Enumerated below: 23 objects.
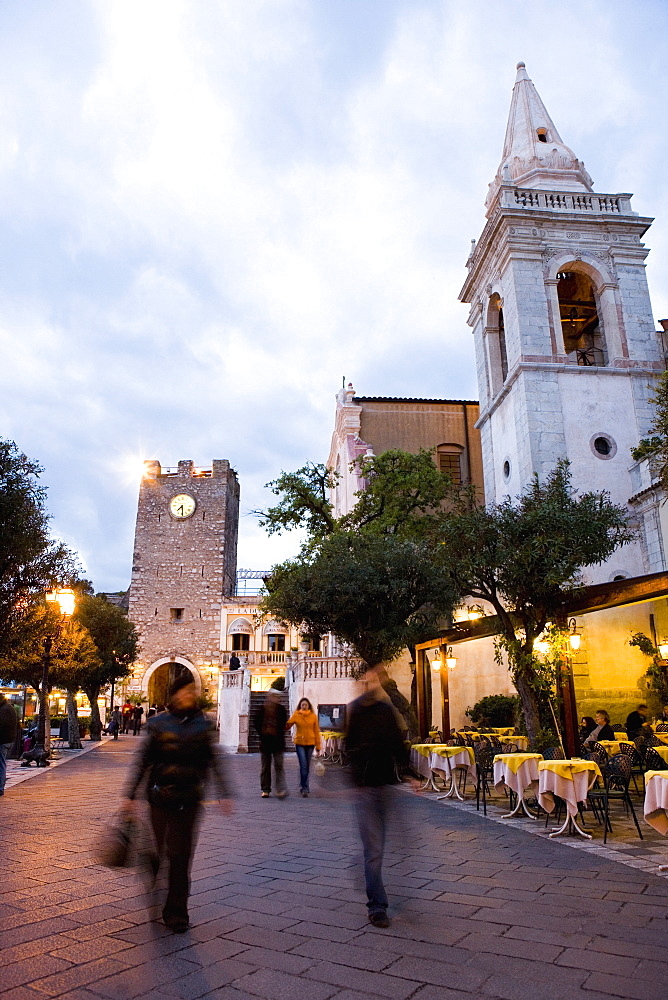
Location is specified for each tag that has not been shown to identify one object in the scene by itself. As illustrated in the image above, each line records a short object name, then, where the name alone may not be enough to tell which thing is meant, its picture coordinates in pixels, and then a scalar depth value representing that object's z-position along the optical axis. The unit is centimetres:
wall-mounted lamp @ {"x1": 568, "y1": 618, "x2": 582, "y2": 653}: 1167
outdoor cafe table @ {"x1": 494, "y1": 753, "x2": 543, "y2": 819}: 903
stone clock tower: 4072
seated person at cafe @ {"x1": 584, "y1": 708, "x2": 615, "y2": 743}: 1207
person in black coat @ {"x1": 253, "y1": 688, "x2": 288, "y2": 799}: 1064
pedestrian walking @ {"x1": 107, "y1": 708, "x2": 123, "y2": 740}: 3098
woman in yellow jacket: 1129
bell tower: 2128
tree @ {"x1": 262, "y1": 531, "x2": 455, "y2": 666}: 1494
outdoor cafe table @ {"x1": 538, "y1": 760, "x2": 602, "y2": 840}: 790
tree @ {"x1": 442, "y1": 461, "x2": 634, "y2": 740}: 1116
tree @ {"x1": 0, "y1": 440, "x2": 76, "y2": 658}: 1282
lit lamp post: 1677
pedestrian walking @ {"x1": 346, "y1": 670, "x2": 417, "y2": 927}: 437
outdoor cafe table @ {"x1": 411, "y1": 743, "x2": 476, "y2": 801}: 1130
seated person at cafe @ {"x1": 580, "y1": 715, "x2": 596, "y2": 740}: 1446
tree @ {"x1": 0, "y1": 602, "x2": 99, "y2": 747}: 1639
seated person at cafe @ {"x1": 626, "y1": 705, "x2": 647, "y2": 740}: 1513
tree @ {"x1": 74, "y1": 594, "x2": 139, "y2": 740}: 2803
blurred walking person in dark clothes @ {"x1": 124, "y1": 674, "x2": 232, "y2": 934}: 419
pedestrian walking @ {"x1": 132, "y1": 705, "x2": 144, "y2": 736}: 3378
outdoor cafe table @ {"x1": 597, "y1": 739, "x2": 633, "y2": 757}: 1121
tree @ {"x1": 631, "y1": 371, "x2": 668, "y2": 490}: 965
